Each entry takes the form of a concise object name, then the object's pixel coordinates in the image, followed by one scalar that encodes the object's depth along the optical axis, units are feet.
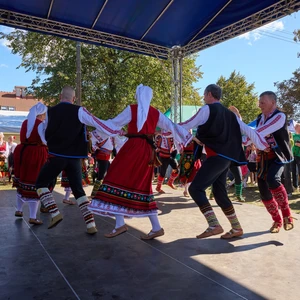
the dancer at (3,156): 34.86
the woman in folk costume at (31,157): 14.21
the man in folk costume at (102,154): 20.29
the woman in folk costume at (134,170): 11.28
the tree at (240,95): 114.83
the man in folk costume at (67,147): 12.10
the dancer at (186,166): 19.32
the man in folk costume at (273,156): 12.22
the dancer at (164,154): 25.05
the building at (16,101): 154.61
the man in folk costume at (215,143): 11.38
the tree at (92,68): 53.57
